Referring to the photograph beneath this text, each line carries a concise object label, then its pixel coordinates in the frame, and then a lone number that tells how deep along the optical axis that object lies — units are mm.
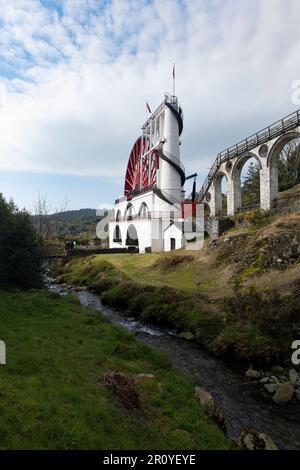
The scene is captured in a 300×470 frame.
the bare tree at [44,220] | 60494
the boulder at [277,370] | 11203
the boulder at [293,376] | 10573
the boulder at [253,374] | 11027
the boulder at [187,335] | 14703
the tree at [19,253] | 20438
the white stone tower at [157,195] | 35719
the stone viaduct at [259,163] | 27234
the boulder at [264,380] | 10630
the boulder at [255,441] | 7094
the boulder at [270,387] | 10058
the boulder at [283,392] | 9664
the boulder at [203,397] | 8896
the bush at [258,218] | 26144
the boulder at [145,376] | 9461
